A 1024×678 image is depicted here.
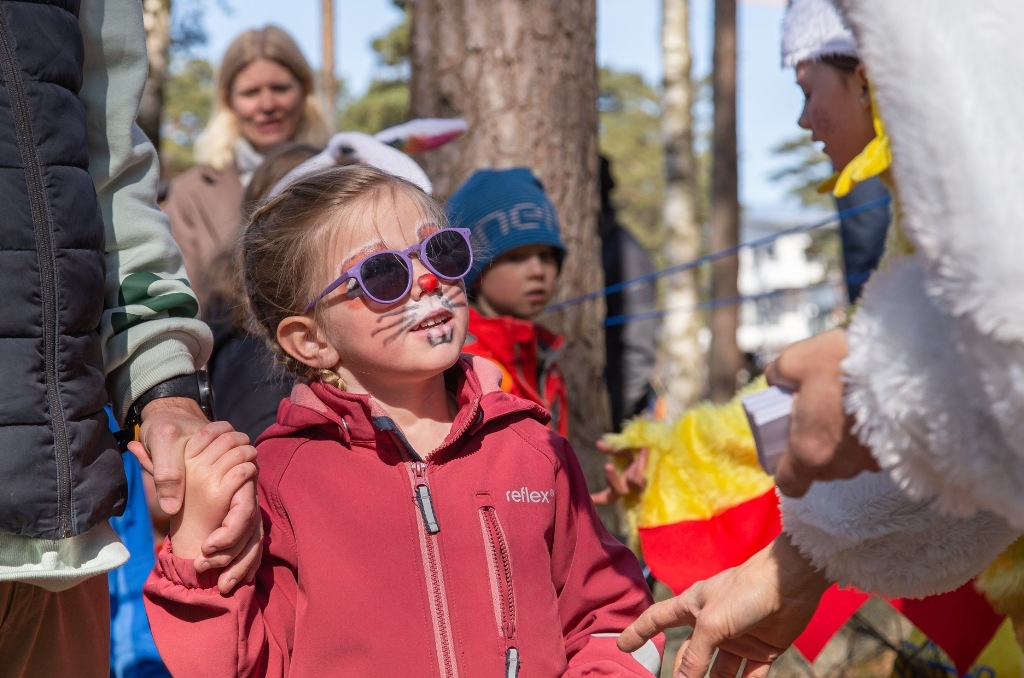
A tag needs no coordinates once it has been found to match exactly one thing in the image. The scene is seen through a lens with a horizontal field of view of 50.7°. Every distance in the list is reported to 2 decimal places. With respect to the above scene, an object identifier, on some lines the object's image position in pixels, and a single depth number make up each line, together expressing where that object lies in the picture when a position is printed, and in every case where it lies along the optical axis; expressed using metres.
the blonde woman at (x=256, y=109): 4.43
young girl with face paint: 1.93
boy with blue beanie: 3.59
